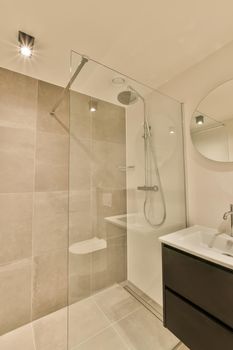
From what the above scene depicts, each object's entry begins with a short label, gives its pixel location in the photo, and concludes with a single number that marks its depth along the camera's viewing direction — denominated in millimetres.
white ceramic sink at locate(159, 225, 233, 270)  919
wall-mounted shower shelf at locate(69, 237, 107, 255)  1554
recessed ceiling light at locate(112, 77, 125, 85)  1553
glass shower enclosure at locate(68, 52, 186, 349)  1541
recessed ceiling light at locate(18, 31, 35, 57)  1163
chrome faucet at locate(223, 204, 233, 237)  1200
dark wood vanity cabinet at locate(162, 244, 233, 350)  851
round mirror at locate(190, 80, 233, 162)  1268
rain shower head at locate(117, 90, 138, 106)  1692
